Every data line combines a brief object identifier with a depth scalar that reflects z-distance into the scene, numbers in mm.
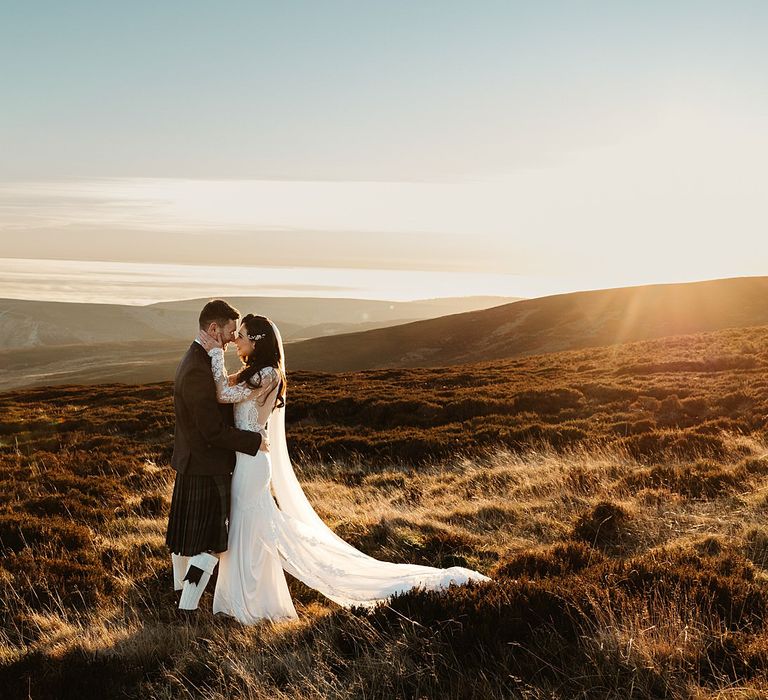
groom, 6426
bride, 6500
